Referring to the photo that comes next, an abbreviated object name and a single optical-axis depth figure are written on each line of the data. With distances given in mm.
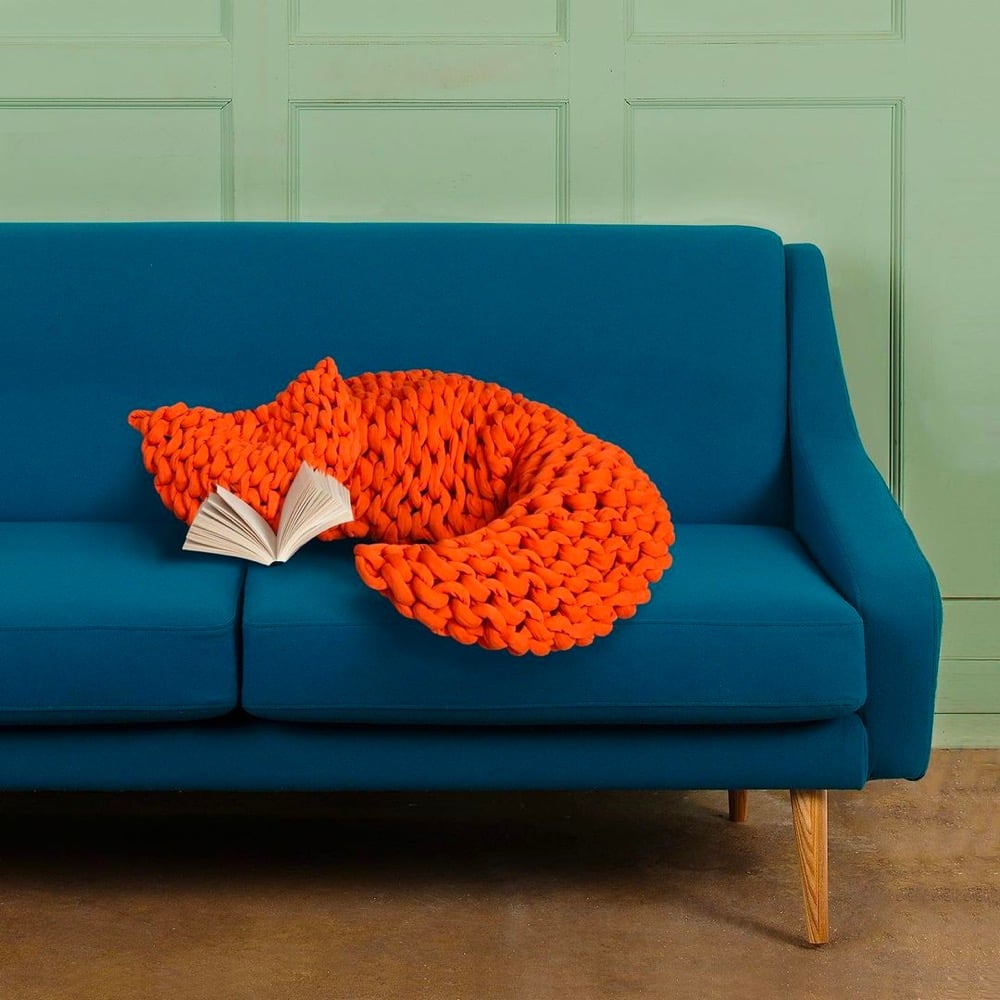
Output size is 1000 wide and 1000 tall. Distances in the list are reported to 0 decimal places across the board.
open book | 5103
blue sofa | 4951
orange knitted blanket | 4981
